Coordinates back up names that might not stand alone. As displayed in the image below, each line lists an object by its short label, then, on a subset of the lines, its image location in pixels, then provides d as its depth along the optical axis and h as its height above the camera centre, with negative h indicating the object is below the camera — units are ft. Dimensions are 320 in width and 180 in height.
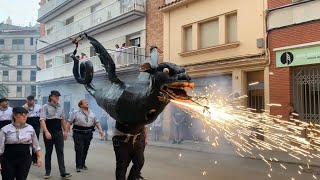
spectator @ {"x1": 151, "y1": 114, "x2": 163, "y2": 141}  41.37 -4.37
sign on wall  30.06 +4.59
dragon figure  9.14 +0.28
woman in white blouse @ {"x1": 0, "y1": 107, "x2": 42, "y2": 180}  13.04 -2.30
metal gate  30.74 +0.69
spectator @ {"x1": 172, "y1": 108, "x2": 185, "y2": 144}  38.60 -3.52
